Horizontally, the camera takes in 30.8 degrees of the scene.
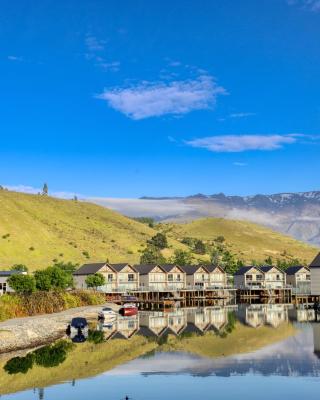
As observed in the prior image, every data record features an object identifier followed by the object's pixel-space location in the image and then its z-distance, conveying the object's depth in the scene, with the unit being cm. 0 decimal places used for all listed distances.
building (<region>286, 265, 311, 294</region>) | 16262
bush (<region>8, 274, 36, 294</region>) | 8969
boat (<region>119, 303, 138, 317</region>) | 10091
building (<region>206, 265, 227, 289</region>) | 15923
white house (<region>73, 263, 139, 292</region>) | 14225
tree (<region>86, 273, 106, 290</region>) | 13275
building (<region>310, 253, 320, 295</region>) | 12510
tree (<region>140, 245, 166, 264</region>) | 18140
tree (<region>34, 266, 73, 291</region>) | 9562
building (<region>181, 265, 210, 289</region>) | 15638
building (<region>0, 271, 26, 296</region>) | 11319
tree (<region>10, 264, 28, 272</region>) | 14600
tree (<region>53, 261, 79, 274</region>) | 15235
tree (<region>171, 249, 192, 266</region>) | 17826
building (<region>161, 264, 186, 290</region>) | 15250
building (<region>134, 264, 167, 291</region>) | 14912
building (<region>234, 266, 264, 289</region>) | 16350
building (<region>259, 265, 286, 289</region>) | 16388
